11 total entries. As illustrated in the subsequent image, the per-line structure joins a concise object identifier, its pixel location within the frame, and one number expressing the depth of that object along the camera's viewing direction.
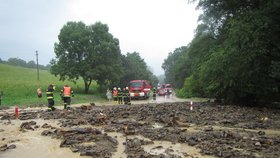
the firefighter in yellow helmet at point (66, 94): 15.85
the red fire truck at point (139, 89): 28.74
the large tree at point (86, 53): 34.03
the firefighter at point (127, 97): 21.28
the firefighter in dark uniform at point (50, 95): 15.05
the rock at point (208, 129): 9.33
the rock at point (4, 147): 7.34
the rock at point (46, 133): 9.09
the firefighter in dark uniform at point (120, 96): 22.10
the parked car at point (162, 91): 38.92
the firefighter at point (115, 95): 24.91
